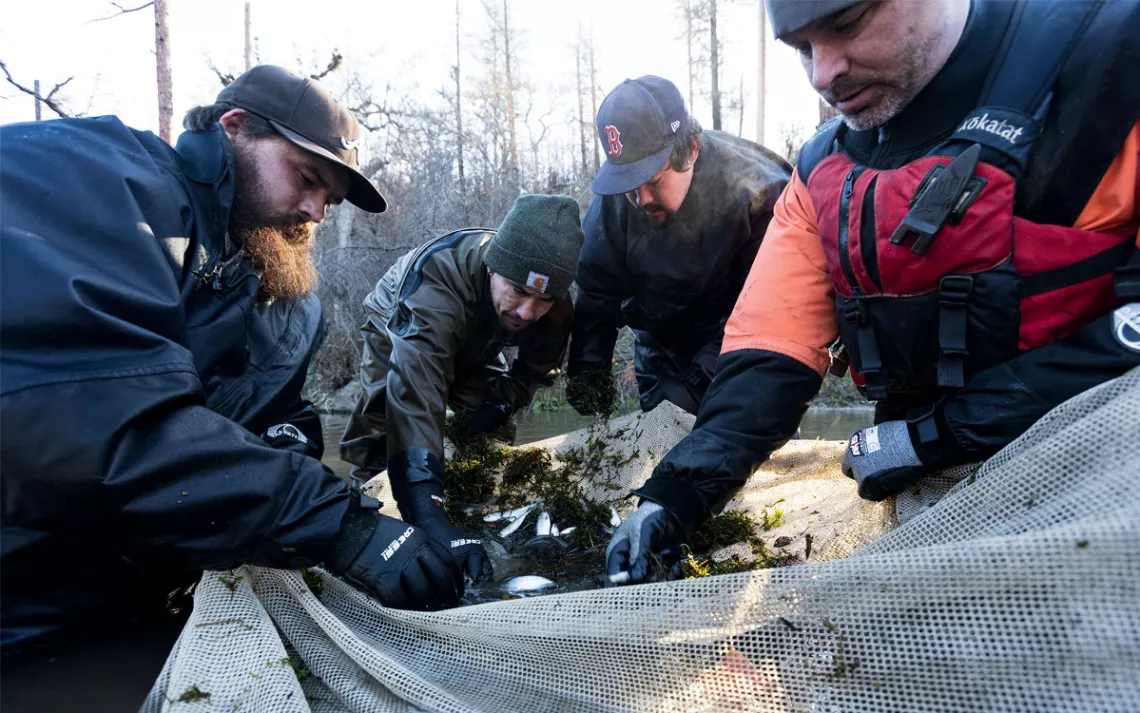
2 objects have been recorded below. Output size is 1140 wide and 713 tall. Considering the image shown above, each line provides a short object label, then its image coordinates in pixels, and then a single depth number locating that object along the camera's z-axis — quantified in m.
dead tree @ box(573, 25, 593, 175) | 39.88
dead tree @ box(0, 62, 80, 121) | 9.86
